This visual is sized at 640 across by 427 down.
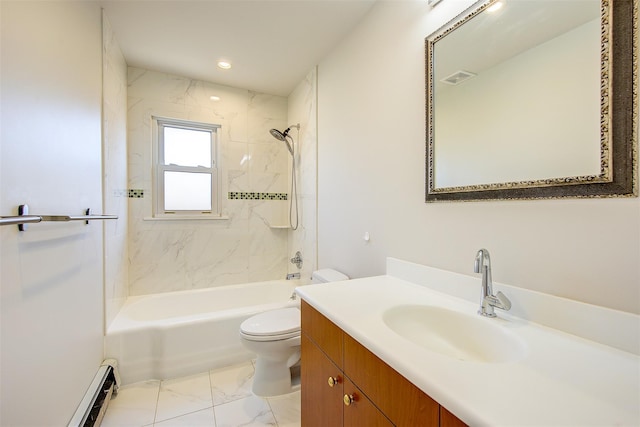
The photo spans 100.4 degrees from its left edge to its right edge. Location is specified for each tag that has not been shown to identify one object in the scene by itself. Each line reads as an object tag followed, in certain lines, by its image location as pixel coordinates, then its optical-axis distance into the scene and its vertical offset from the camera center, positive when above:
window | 2.66 +0.46
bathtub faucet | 2.79 -0.50
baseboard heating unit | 1.36 -1.05
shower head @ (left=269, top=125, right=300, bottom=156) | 2.86 +0.85
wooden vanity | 0.63 -0.52
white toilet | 1.67 -0.85
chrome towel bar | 0.77 -0.02
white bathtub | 1.89 -0.95
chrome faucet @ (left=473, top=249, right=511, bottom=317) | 0.90 -0.28
